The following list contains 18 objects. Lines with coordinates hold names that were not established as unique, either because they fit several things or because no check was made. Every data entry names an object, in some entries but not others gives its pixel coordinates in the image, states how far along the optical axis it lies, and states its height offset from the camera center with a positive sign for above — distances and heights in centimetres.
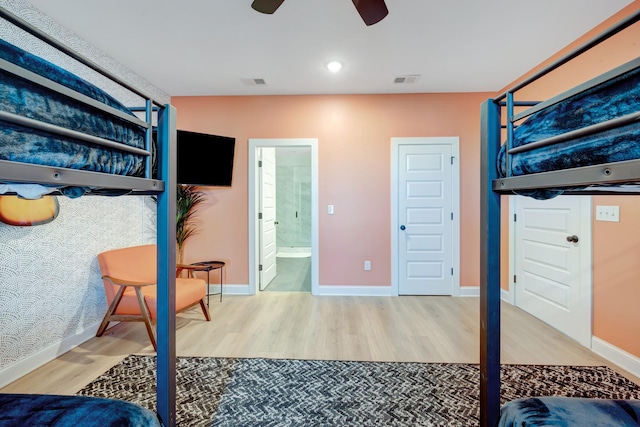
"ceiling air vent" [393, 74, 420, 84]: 312 +158
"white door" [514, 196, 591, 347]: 232 -47
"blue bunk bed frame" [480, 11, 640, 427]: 108 -10
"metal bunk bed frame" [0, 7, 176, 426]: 104 -5
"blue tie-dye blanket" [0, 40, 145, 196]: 66 +26
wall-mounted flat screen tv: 329 +67
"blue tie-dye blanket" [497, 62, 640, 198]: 71 +27
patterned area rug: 151 -112
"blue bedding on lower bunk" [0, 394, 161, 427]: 83 -64
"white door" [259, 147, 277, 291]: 383 -8
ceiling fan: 167 +130
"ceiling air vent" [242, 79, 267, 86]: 322 +157
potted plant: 340 +2
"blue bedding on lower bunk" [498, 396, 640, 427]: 83 -63
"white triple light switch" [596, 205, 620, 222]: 207 +1
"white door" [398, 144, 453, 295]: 356 -7
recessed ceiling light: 283 +156
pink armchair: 223 -69
